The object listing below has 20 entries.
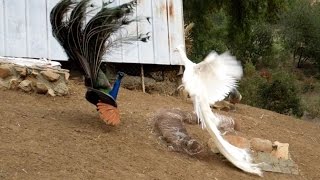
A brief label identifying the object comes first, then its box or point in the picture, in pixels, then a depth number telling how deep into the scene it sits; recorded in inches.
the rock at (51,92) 380.5
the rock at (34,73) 383.2
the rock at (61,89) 386.6
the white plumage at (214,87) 337.4
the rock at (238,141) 361.4
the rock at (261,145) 367.6
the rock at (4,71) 378.6
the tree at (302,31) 1228.5
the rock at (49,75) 383.6
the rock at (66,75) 392.2
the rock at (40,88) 379.2
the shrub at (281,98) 621.0
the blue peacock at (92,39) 335.9
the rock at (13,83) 377.7
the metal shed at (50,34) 432.1
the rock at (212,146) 347.6
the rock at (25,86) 378.3
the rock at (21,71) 381.4
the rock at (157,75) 509.4
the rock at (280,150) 366.8
